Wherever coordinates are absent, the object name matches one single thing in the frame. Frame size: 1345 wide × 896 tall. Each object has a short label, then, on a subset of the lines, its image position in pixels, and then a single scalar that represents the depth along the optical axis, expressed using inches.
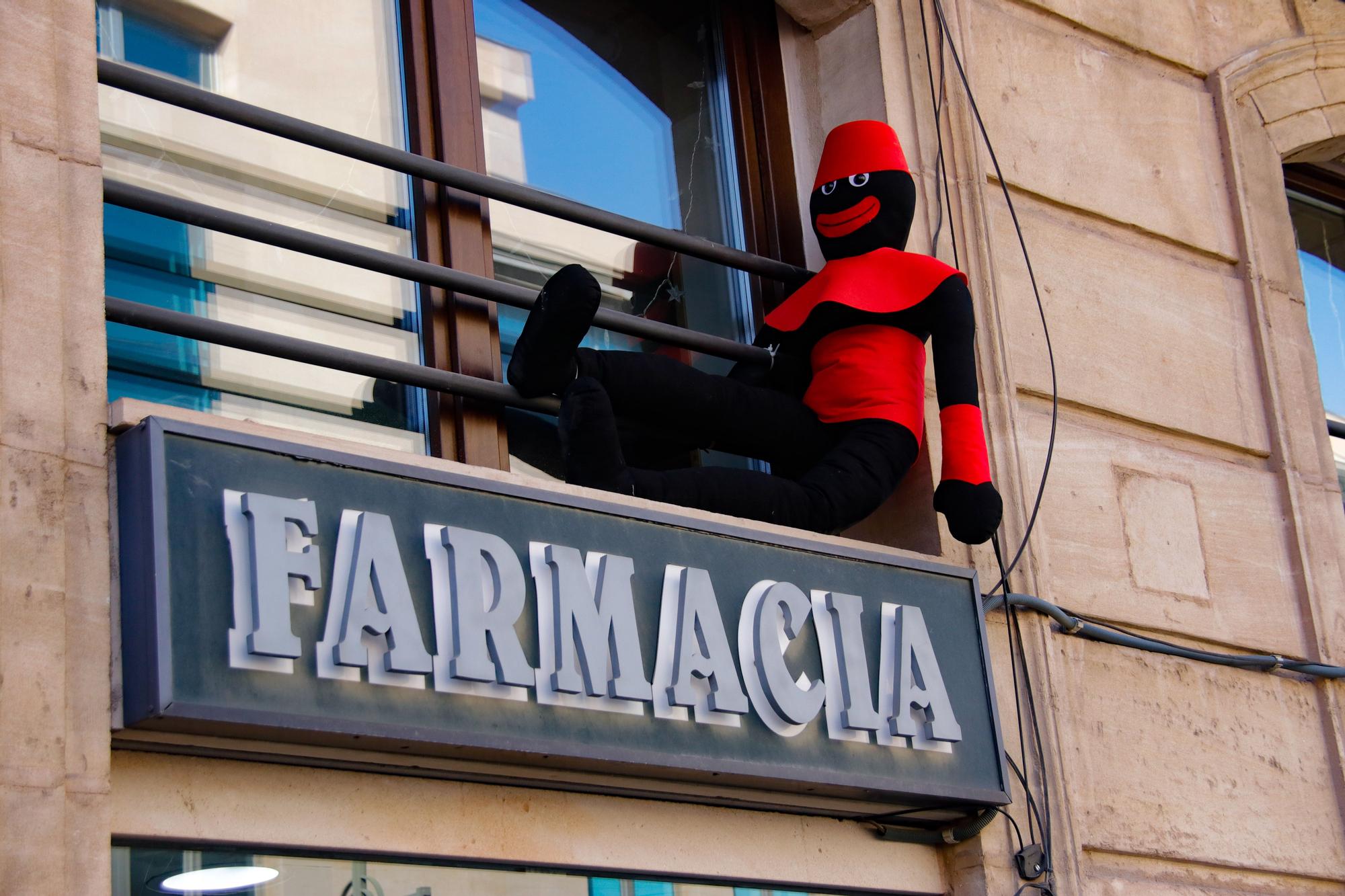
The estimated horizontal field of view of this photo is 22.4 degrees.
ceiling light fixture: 264.0
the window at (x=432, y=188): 331.1
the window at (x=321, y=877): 262.8
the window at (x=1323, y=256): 543.8
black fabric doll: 326.6
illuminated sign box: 263.6
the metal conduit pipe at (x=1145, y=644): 380.1
